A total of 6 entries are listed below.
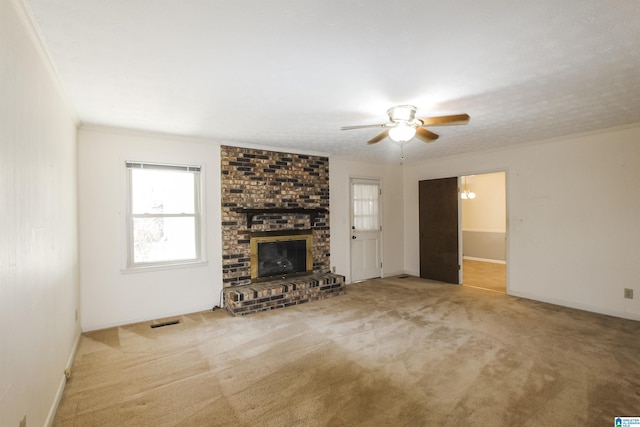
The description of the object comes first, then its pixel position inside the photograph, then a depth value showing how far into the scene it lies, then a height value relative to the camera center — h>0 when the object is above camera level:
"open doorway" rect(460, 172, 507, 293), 7.91 -0.31
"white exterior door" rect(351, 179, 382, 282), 5.97 -0.35
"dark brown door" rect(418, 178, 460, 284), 5.75 -0.35
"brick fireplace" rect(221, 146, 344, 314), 4.46 -0.02
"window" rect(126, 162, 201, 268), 3.94 +0.03
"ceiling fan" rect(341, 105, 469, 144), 2.94 +0.88
